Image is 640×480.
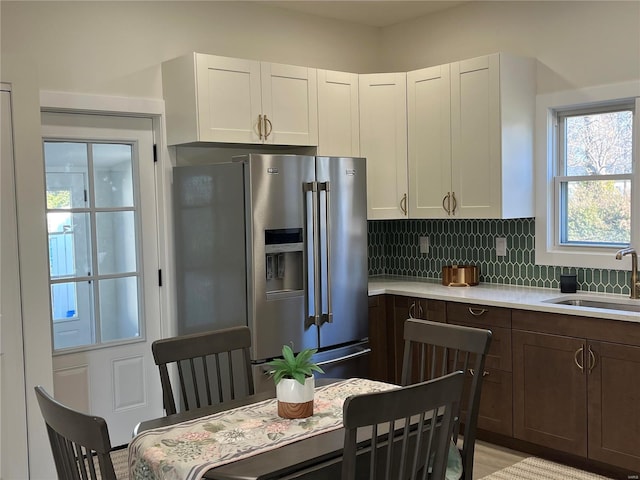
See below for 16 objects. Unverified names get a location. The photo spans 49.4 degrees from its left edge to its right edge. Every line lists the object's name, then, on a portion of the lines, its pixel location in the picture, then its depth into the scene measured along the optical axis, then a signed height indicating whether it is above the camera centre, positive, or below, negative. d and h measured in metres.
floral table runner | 1.99 -0.68
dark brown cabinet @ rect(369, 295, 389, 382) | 4.58 -0.83
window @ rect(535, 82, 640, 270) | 4.05 +0.20
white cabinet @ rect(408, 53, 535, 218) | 4.25 +0.47
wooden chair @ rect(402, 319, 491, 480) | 2.57 -0.53
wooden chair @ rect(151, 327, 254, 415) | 2.65 -0.52
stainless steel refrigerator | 3.82 -0.22
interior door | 3.93 -0.26
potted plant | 2.28 -0.55
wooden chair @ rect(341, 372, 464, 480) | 1.76 -0.57
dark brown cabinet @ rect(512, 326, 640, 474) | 3.45 -0.99
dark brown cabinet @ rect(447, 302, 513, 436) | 3.97 -0.93
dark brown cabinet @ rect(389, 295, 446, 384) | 4.38 -0.66
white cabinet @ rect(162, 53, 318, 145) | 4.01 +0.70
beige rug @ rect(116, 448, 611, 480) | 3.62 -1.39
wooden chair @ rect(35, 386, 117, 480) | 1.61 -0.52
